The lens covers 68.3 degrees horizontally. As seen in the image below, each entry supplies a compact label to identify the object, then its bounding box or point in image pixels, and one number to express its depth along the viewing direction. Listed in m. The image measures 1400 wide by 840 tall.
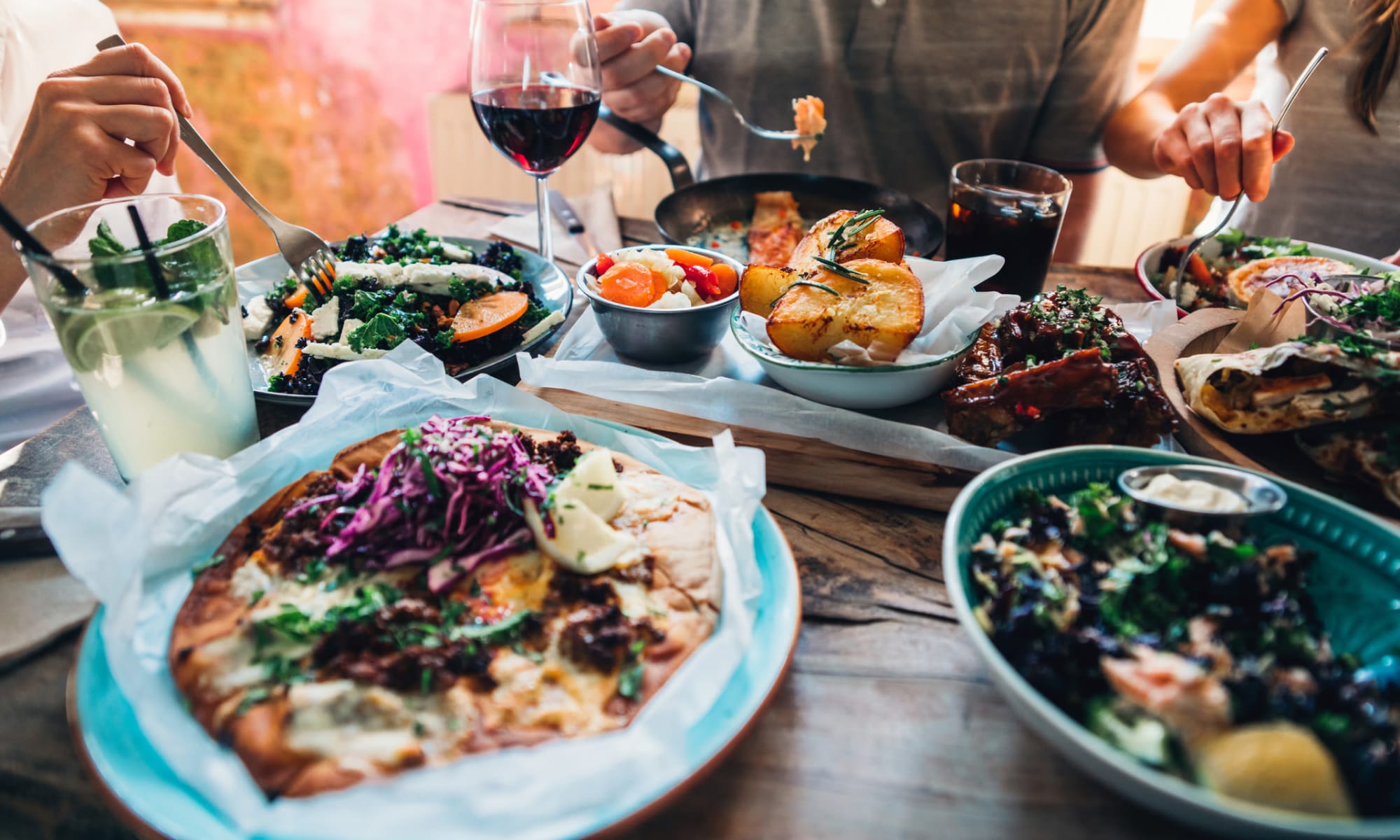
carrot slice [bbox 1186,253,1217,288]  0.79
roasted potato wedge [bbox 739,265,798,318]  0.63
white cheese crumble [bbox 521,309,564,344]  0.66
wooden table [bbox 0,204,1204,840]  0.41
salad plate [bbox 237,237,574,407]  0.67
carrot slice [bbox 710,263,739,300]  0.68
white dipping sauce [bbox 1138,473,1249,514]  0.46
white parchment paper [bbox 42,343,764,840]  0.38
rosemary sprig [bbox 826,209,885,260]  0.64
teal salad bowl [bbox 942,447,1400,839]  0.36
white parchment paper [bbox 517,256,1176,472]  0.56
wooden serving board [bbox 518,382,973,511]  0.55
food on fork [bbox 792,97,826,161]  0.86
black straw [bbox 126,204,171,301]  0.48
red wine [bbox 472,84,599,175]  0.69
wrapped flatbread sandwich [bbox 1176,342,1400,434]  0.51
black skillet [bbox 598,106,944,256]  0.83
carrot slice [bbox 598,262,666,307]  0.64
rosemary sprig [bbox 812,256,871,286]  0.60
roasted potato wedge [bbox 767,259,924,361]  0.58
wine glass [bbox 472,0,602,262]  0.68
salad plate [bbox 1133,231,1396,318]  0.77
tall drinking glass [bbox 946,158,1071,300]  0.71
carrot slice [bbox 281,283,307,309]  0.68
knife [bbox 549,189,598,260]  0.86
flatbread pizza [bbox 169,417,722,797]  0.41
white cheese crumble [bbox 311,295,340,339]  0.64
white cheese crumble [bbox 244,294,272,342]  0.66
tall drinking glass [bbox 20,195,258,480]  0.48
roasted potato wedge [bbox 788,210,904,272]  0.64
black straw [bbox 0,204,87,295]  0.45
